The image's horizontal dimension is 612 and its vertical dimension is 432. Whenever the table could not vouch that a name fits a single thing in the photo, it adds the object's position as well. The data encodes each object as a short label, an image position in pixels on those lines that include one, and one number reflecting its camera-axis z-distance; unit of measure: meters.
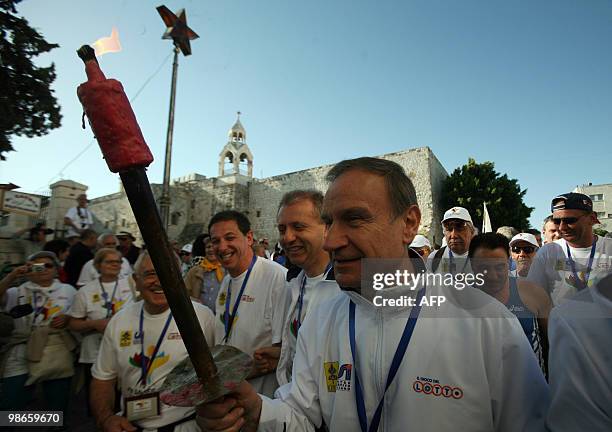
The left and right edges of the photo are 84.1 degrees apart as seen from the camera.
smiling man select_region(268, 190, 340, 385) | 2.64
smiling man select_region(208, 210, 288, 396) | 2.98
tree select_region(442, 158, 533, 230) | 27.30
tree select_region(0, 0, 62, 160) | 9.33
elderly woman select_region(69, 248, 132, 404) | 4.19
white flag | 7.79
